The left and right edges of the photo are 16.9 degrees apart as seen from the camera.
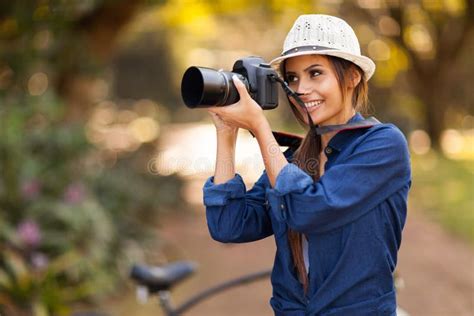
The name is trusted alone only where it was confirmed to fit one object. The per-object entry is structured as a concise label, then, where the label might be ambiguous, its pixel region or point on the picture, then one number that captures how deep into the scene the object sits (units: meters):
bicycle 7.09
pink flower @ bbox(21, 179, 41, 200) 13.24
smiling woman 3.95
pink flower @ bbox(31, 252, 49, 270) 11.56
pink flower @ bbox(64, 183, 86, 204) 13.62
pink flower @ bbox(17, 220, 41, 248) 12.25
